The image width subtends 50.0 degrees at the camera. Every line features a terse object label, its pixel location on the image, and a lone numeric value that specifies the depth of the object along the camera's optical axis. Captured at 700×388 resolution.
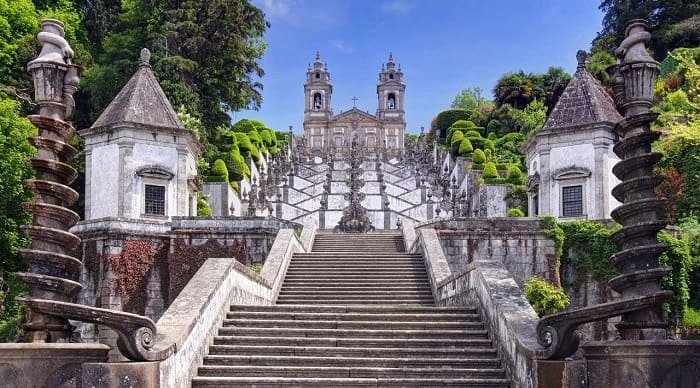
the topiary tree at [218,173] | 37.80
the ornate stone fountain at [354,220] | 29.66
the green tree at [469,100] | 94.97
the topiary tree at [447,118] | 71.88
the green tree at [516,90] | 57.72
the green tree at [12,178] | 24.61
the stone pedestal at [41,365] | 7.87
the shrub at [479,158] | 45.34
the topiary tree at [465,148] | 49.62
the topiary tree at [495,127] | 58.59
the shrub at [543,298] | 18.56
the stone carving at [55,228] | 8.34
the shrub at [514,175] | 38.00
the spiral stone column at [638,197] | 8.25
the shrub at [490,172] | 39.69
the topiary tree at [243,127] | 59.33
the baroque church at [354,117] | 97.25
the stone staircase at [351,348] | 10.52
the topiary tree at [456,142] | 53.38
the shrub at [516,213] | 31.22
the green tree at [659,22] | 47.62
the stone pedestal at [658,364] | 7.68
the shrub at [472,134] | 53.66
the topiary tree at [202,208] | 31.60
